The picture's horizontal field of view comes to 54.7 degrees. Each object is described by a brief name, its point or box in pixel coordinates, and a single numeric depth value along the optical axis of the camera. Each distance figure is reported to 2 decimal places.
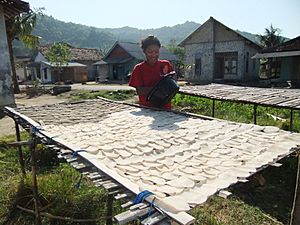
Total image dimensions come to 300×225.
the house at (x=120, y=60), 33.03
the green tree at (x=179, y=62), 36.47
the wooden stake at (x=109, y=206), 3.20
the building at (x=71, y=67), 35.53
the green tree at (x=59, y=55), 30.22
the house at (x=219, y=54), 23.59
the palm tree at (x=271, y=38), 34.84
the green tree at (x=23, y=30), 17.28
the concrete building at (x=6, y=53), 10.09
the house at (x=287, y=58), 18.27
